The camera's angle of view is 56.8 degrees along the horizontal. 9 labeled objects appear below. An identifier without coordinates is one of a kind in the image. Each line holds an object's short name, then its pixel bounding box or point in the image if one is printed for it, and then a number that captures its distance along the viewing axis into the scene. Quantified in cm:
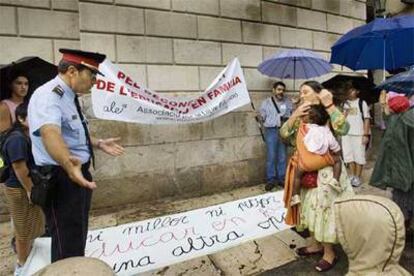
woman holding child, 326
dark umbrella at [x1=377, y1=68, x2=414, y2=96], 366
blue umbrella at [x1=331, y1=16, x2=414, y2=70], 499
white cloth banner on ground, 361
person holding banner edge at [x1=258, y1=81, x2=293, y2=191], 630
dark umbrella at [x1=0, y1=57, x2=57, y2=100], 365
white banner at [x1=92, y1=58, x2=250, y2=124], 487
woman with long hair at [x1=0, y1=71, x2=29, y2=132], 343
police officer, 239
